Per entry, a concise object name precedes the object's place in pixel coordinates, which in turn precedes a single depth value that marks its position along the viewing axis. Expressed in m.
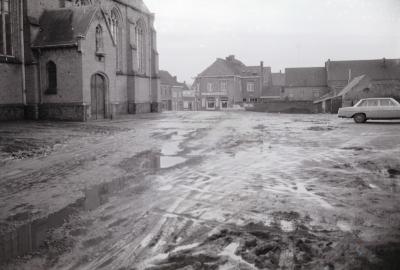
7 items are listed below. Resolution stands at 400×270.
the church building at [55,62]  24.62
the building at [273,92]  78.29
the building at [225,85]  75.38
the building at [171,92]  78.25
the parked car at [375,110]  23.53
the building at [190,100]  79.00
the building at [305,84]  74.44
